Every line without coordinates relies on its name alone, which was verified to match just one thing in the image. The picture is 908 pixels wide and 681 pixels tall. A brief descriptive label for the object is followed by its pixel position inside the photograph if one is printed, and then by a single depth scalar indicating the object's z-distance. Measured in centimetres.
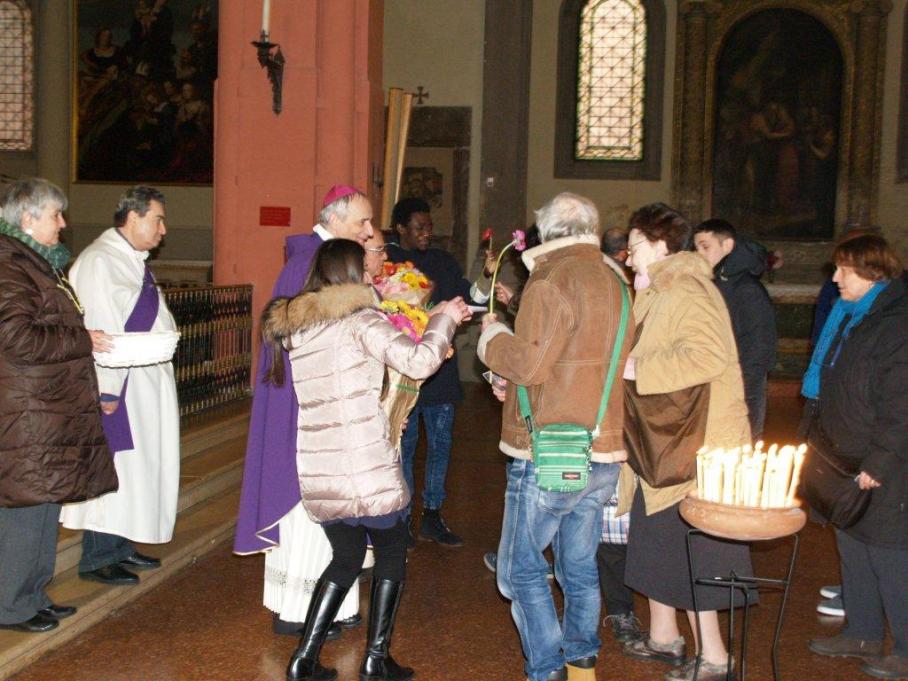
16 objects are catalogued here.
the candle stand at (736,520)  294
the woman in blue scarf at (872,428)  408
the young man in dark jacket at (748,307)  536
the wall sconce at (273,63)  792
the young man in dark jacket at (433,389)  581
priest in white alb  479
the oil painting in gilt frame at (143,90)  1616
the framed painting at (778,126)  1650
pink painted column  871
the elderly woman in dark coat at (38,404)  392
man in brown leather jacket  353
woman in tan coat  374
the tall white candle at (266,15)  757
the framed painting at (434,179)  1495
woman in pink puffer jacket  367
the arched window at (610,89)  1656
